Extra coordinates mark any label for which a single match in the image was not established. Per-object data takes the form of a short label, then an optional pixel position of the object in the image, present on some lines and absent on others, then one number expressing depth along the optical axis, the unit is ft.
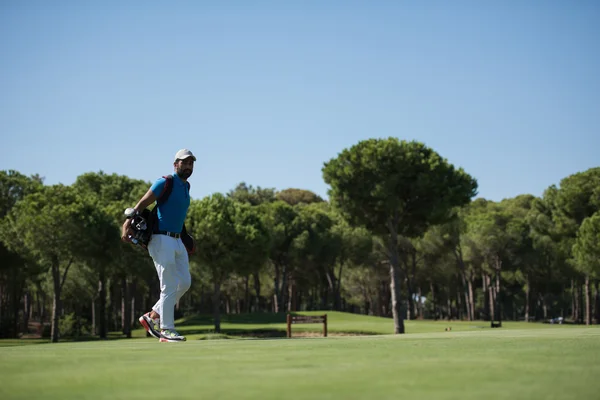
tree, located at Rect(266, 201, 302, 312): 231.30
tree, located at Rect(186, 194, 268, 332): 156.76
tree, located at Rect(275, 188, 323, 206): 354.19
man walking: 32.60
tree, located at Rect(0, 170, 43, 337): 159.94
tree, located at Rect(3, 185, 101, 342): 135.74
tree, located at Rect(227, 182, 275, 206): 319.68
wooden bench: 107.55
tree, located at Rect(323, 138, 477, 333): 125.90
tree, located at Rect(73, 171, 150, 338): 147.74
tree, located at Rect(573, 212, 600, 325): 165.27
